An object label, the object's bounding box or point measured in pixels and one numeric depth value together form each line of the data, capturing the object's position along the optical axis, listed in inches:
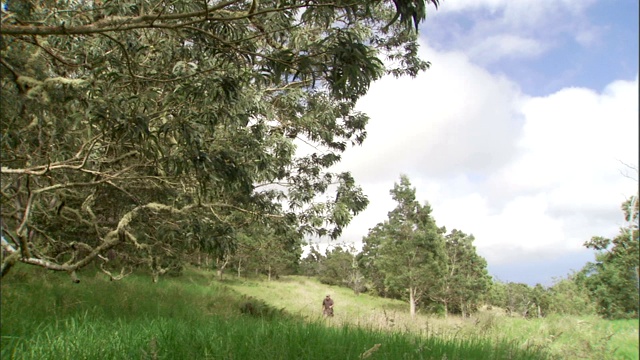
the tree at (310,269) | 2231.5
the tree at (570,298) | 742.5
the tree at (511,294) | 1661.7
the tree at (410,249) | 1144.2
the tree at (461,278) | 1227.9
